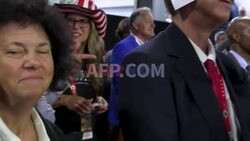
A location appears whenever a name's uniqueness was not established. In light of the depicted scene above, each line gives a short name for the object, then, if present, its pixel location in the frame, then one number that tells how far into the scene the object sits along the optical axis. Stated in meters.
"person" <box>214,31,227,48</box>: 3.79
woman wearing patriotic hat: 1.71
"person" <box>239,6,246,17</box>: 5.14
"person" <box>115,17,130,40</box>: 3.76
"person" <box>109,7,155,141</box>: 2.32
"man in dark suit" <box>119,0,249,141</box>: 1.15
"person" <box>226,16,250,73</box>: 2.71
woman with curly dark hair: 0.92
